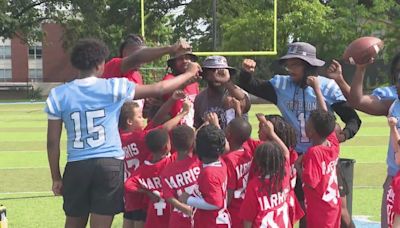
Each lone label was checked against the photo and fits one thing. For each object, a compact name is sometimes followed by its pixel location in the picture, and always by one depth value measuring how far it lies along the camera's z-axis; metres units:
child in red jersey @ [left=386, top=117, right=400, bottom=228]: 4.17
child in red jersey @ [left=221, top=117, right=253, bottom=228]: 4.70
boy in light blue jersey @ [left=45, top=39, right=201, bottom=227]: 4.52
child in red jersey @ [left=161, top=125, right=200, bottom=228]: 4.65
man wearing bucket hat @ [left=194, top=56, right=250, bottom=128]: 5.51
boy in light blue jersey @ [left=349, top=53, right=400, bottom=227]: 4.66
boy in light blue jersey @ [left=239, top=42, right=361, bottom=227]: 5.28
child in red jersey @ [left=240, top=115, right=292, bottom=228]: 4.42
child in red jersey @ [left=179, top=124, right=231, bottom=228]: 4.42
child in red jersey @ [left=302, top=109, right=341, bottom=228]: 4.80
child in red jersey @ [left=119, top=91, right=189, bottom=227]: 5.43
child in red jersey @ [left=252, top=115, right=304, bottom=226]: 4.86
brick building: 64.06
